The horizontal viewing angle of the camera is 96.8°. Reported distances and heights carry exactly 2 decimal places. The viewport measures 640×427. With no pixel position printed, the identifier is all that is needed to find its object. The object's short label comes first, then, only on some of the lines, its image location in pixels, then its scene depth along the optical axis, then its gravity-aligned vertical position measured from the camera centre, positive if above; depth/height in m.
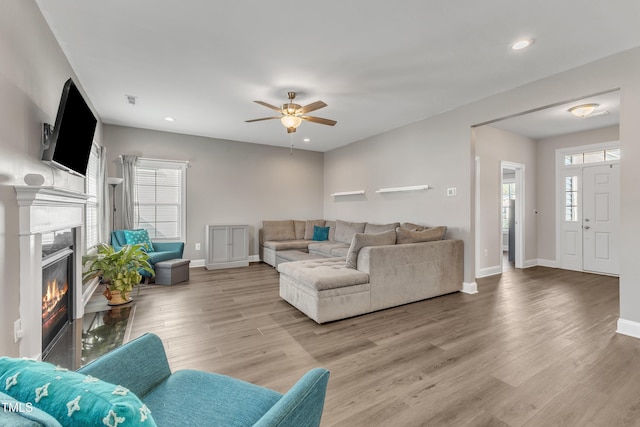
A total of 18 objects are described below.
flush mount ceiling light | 4.02 +1.48
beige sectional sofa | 3.02 -0.74
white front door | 5.07 -0.10
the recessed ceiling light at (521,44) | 2.60 +1.58
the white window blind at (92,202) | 3.92 +0.17
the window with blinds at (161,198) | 5.49 +0.29
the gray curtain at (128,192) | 5.17 +0.38
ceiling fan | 3.46 +1.25
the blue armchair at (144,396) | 0.56 -0.58
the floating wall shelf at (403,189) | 4.70 +0.43
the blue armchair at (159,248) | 4.58 -0.63
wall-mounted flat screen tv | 2.21 +0.67
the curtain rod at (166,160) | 5.36 +1.03
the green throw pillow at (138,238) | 4.80 -0.43
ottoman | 4.43 -0.93
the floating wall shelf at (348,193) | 6.17 +0.45
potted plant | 3.40 -0.69
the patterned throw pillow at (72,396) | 0.56 -0.38
